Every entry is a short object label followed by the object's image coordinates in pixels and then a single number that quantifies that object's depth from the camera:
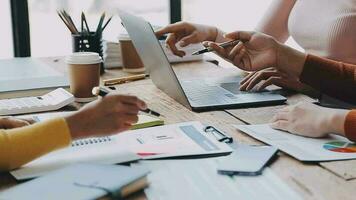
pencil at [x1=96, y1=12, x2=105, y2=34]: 1.87
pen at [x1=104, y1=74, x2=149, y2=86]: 1.74
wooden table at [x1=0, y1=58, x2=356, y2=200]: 0.91
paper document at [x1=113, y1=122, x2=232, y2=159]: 1.07
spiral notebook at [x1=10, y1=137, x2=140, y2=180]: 0.97
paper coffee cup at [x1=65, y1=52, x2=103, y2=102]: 1.52
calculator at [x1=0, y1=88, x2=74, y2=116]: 1.39
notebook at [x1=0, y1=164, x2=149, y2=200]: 0.82
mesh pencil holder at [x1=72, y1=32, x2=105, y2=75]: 1.85
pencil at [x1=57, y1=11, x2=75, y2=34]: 1.86
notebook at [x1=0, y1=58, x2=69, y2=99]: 1.57
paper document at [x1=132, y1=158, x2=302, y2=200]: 0.87
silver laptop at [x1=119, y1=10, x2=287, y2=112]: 1.44
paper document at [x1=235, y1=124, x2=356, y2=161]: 1.06
